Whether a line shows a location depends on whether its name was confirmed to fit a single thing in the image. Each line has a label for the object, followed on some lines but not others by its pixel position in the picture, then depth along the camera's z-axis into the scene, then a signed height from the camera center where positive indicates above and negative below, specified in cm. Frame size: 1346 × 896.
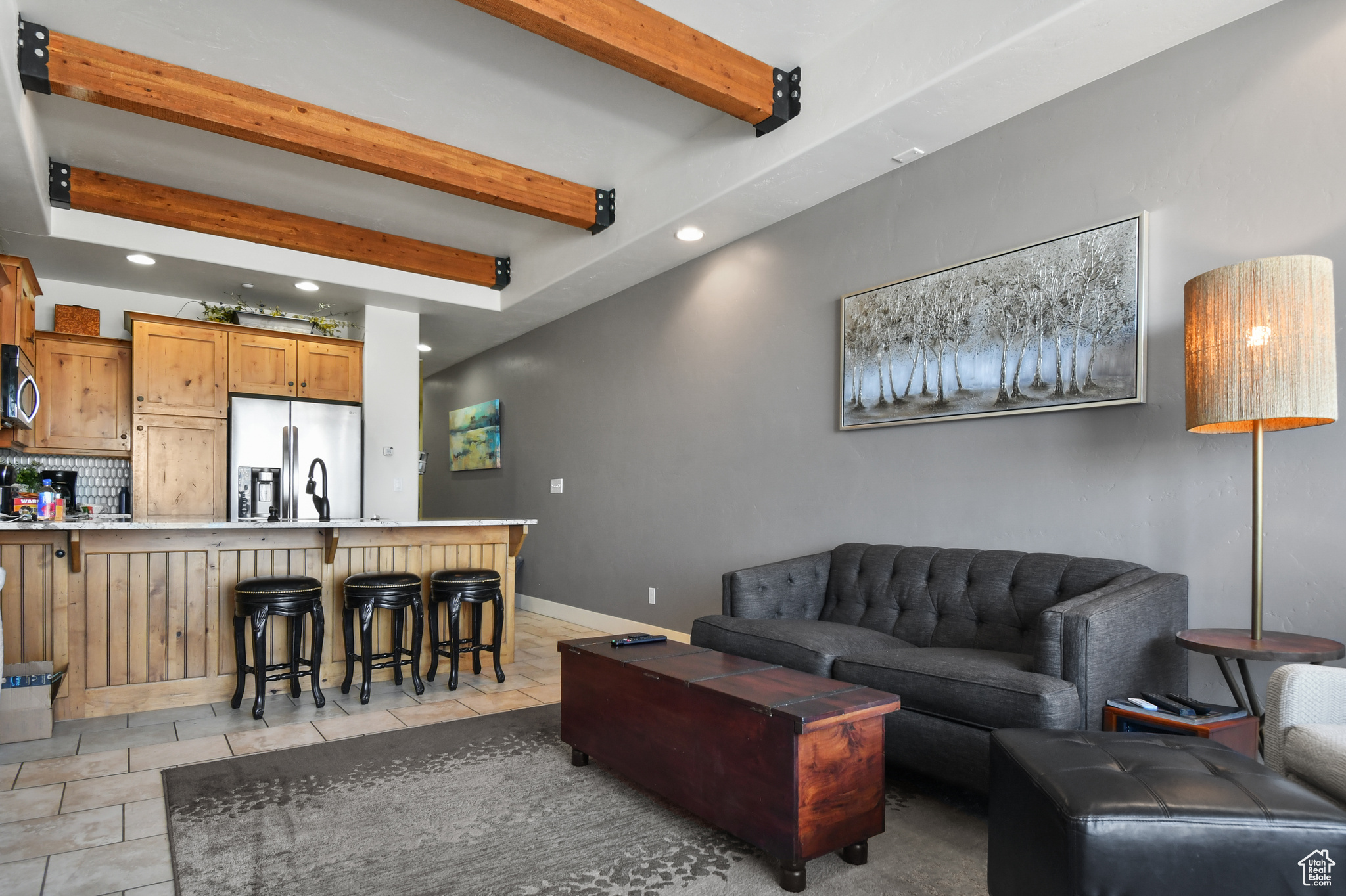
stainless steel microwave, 427 +38
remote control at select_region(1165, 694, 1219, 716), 217 -72
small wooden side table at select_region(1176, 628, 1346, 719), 212 -56
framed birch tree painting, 297 +53
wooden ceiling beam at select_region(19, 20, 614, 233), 340 +169
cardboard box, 317 -108
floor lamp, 219 +28
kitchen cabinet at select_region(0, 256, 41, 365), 453 +94
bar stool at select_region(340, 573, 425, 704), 389 -79
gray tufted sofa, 233 -69
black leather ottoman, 136 -69
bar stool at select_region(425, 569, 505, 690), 420 -79
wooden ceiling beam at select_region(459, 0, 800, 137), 301 +174
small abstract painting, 793 +20
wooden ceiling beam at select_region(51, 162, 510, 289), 472 +161
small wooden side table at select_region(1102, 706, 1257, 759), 207 -76
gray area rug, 201 -114
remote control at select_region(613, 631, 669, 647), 299 -74
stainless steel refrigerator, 583 +5
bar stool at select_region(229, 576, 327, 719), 358 -75
